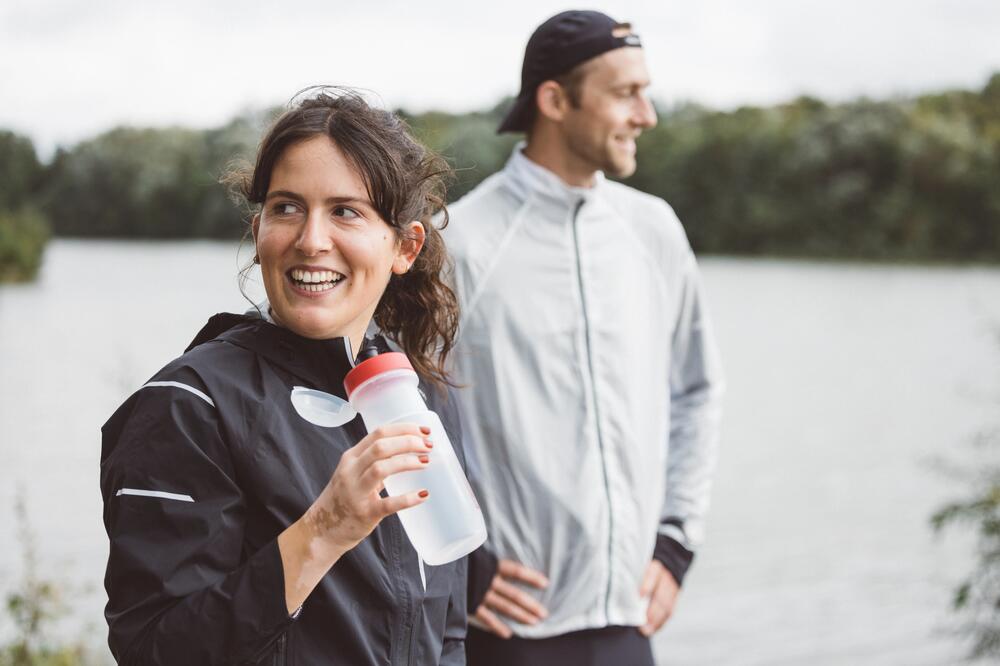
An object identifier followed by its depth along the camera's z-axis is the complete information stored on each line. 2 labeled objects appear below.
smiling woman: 1.42
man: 2.66
